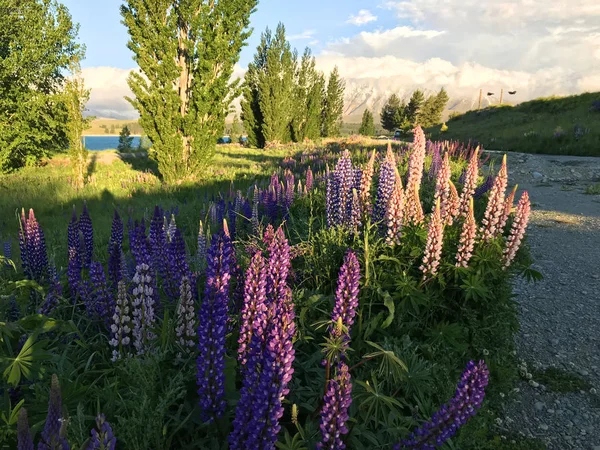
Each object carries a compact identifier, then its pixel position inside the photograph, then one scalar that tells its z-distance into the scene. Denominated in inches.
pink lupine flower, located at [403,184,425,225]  143.0
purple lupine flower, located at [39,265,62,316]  104.5
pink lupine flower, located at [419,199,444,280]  122.1
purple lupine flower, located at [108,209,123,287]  112.7
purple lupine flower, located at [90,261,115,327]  97.3
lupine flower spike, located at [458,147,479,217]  154.8
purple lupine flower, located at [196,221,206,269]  140.6
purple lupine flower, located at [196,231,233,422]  67.9
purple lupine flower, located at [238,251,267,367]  71.7
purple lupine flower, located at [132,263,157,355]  82.3
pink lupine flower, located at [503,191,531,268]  138.9
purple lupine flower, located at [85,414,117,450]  46.2
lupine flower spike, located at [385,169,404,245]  135.9
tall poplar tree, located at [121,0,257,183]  523.8
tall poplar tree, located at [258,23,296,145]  1165.1
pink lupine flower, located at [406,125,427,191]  162.1
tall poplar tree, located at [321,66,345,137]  1669.5
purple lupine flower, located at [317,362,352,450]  58.4
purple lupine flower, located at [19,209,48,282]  127.2
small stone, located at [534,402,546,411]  118.2
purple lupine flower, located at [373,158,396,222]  156.3
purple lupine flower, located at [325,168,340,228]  166.9
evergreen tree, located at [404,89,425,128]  2379.7
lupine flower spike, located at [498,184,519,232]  140.9
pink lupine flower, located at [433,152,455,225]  146.7
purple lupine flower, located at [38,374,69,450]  42.1
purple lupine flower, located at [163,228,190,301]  108.1
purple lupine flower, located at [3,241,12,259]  149.0
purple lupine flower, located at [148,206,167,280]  119.5
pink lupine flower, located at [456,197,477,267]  127.9
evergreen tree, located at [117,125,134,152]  1324.3
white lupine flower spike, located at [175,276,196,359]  80.0
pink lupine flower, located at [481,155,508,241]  139.6
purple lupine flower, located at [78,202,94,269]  138.2
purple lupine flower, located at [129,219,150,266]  110.2
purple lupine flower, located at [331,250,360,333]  74.3
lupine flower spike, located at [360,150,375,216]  159.9
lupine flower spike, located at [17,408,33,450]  39.2
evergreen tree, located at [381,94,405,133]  2635.3
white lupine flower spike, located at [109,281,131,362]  79.4
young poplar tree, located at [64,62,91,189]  549.0
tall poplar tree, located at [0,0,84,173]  692.1
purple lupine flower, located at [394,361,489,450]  60.4
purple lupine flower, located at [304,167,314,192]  247.5
